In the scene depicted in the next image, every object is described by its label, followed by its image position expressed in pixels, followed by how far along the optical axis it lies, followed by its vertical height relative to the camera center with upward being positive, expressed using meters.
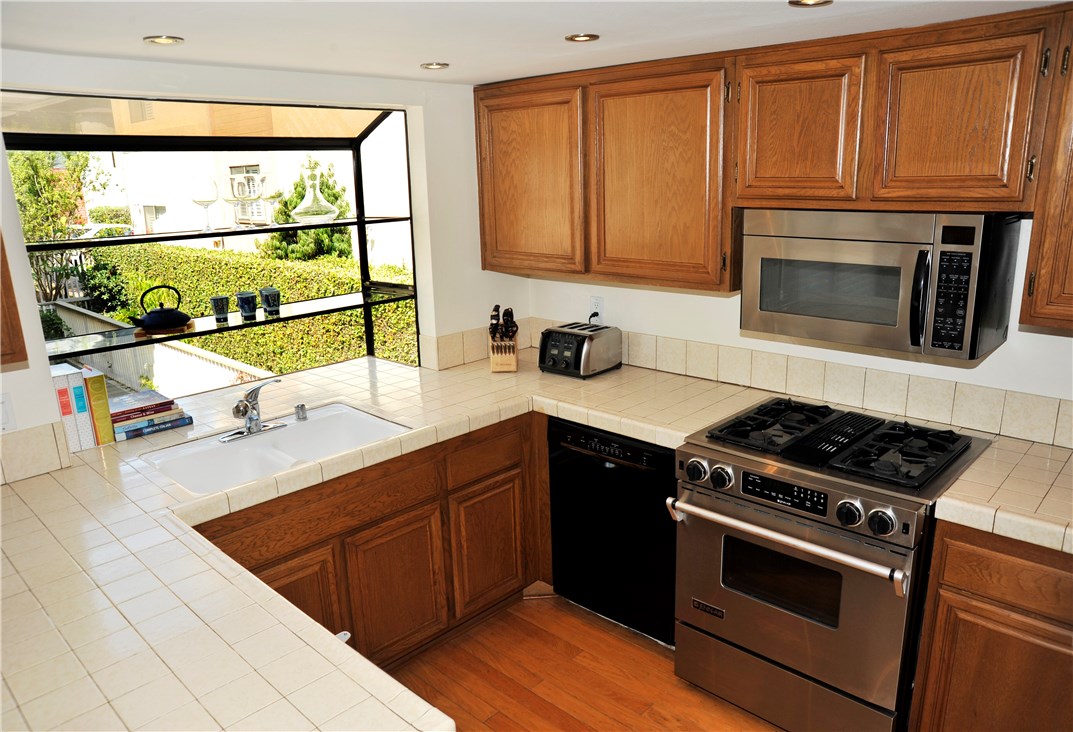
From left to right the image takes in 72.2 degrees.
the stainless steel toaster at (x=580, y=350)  3.13 -0.61
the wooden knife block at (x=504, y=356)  3.26 -0.65
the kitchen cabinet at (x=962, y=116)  1.92 +0.21
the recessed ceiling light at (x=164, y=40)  2.02 +0.48
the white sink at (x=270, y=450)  2.50 -0.84
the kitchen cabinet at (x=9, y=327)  1.91 -0.27
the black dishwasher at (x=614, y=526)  2.63 -1.19
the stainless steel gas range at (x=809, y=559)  2.04 -1.05
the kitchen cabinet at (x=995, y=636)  1.86 -1.14
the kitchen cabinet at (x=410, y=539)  2.32 -1.14
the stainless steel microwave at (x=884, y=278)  2.08 -0.24
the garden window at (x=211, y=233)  2.56 -0.07
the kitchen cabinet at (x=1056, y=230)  1.86 -0.10
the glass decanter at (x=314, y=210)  3.10 +0.01
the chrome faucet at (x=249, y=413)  2.60 -0.69
